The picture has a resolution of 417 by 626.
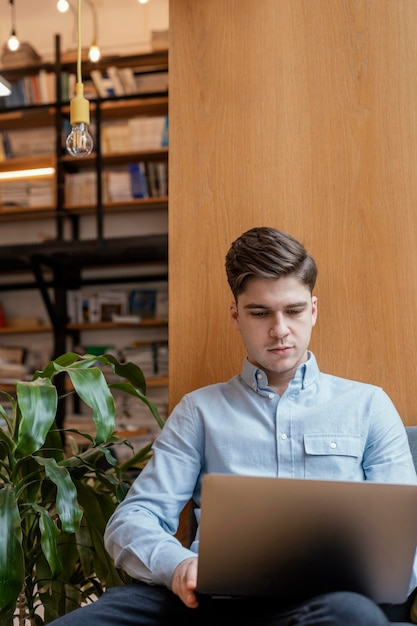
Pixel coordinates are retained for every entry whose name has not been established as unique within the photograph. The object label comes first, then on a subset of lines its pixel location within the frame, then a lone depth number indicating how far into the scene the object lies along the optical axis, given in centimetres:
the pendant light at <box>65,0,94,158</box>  174
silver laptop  102
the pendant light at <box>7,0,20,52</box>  428
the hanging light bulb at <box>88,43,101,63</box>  421
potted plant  148
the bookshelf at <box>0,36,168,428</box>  452
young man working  145
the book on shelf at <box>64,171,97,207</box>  458
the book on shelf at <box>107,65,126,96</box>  463
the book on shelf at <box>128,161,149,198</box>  456
